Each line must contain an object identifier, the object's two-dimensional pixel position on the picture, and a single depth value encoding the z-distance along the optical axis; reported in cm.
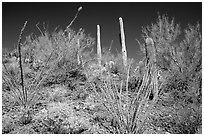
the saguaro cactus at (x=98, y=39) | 940
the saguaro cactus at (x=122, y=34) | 785
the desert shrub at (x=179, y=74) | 465
